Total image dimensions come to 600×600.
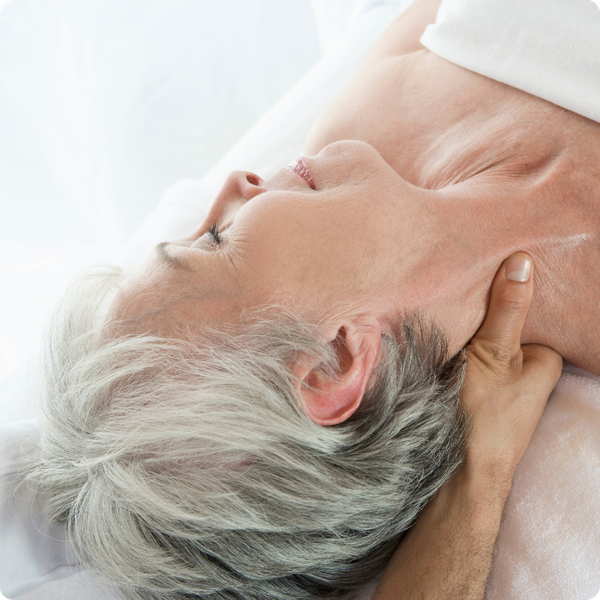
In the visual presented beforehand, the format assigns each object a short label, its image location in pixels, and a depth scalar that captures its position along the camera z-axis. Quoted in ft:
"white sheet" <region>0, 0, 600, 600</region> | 1.76
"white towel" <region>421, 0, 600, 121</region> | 1.93
